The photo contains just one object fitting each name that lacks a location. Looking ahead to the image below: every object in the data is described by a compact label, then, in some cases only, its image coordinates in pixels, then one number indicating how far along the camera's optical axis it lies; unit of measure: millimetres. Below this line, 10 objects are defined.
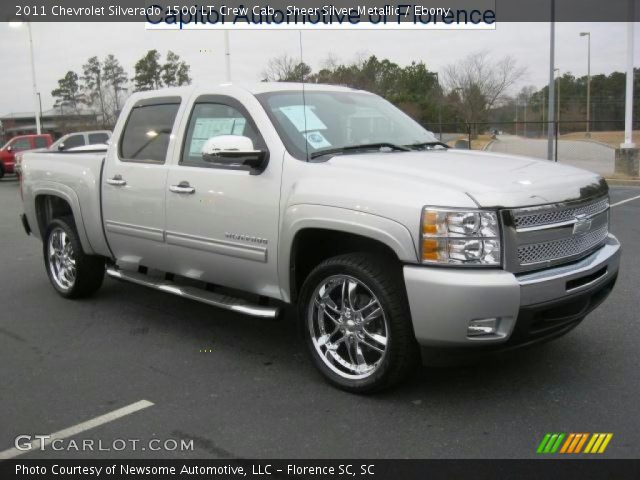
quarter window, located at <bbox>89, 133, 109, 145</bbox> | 22738
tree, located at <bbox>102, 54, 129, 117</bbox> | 42875
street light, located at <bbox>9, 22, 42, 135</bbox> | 30542
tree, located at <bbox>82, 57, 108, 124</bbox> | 43969
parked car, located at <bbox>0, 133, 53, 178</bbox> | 25156
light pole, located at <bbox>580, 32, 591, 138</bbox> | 35625
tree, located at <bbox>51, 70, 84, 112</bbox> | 50653
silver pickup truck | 3404
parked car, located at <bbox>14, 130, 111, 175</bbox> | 22391
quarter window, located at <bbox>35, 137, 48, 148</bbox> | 25188
